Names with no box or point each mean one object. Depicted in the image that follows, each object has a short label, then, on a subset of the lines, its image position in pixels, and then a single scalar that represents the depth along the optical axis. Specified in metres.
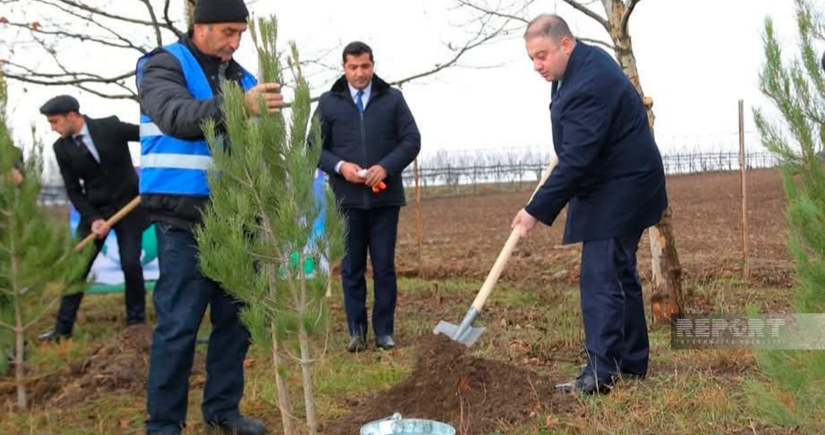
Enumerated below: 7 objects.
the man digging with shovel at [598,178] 3.96
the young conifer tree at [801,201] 2.81
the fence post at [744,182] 8.00
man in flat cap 6.44
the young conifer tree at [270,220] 3.03
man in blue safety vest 3.48
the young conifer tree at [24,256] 4.41
